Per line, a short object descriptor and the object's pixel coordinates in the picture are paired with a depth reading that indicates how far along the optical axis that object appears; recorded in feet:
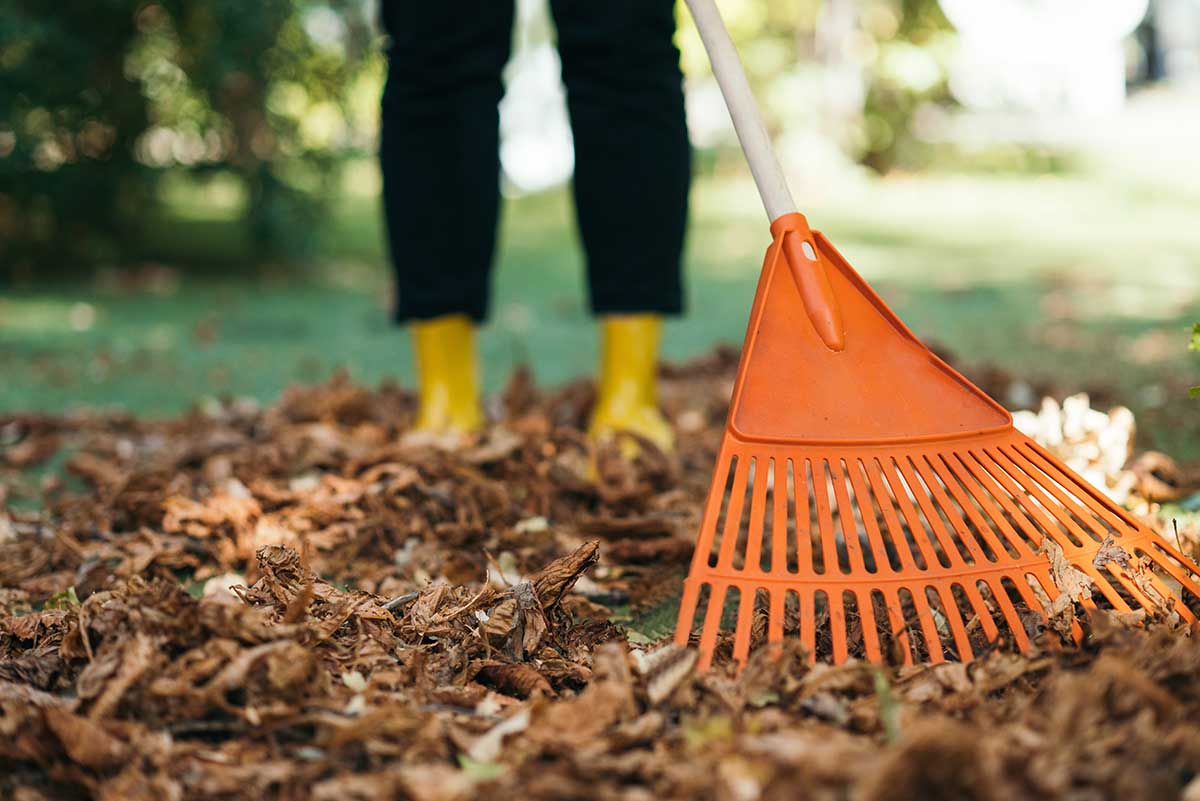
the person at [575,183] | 6.75
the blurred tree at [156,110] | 15.78
